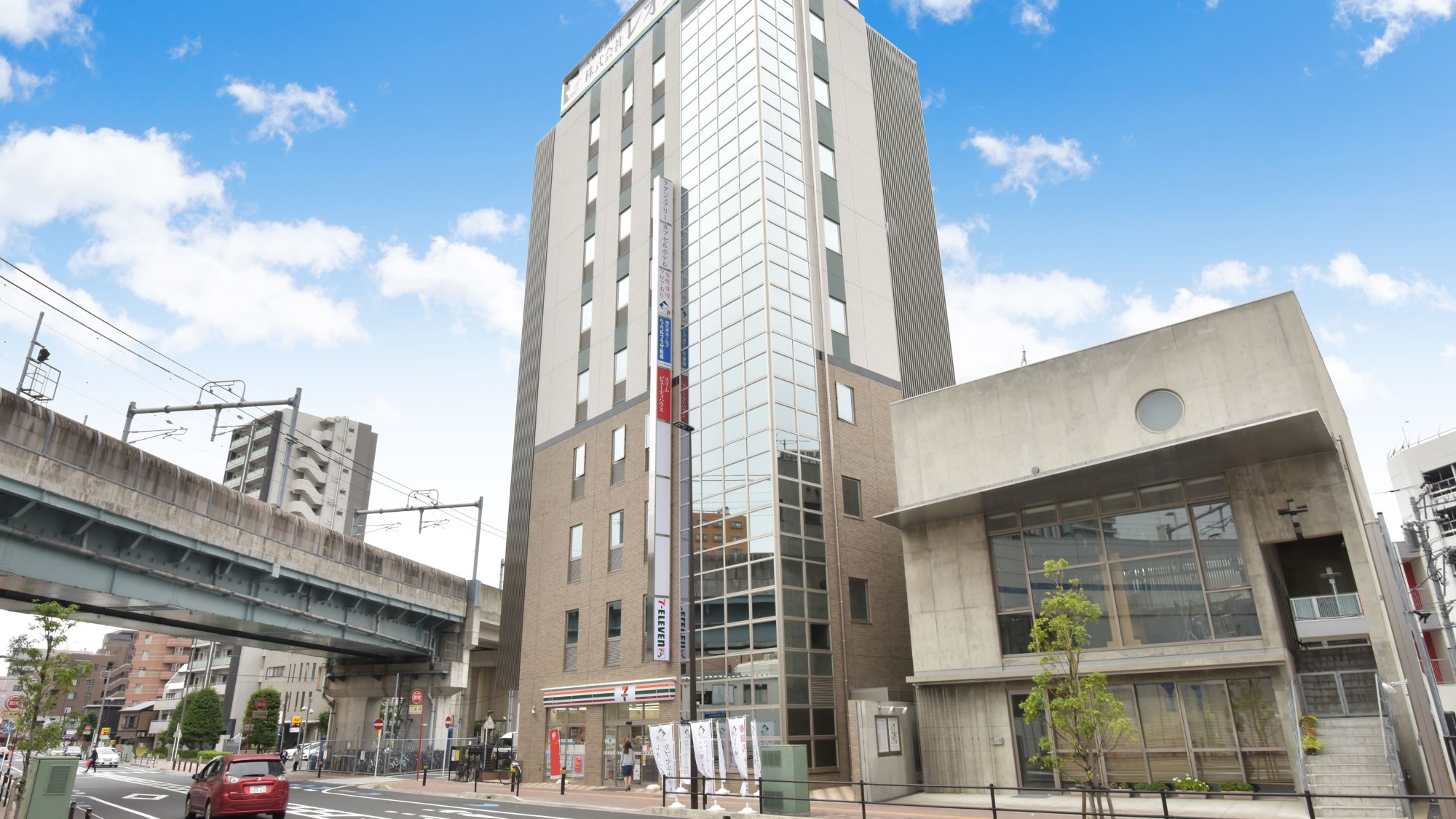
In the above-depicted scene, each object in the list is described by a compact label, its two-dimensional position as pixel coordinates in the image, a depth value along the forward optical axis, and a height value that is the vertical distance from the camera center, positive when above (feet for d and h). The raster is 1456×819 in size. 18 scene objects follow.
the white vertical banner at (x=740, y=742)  76.33 -2.71
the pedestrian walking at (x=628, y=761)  102.17 -5.44
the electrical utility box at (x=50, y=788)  58.13 -4.19
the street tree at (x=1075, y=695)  50.98 +0.54
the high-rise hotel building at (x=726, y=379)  101.55 +44.99
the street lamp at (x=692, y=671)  68.13 +3.26
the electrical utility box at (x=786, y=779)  63.00 -4.84
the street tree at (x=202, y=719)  267.80 +0.79
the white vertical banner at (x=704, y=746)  74.59 -2.91
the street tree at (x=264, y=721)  251.60 -0.25
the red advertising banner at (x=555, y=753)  118.73 -5.03
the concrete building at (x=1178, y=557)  61.98 +11.97
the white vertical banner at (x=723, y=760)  82.36 -4.72
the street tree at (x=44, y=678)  74.69 +4.04
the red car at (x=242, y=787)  64.85 -4.86
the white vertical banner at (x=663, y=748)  80.94 -3.21
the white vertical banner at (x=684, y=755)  77.71 -3.93
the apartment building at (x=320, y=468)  342.23 +100.68
